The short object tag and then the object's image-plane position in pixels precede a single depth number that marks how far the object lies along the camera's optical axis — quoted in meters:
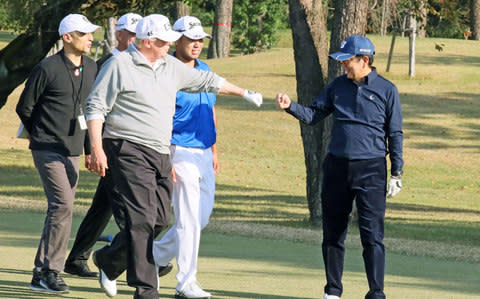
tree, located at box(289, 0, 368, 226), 28.60
